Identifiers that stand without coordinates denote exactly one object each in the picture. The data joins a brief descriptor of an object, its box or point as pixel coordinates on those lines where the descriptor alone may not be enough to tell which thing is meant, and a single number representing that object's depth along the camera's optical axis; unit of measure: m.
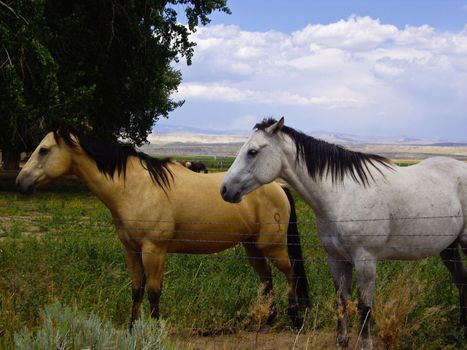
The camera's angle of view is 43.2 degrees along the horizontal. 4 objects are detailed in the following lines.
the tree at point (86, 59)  16.27
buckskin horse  6.04
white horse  5.25
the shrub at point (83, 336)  3.80
